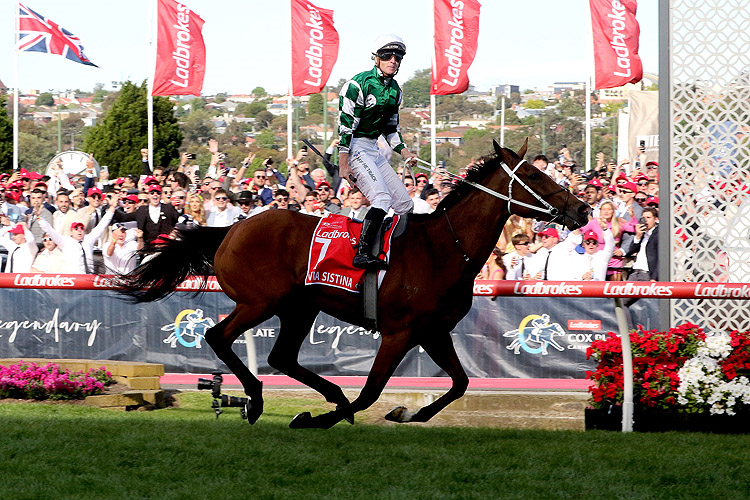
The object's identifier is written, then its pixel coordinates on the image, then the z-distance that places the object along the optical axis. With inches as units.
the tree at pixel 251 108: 5433.1
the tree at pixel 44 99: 6225.9
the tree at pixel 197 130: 4141.2
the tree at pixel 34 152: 3147.1
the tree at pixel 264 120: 4913.9
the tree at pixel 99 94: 5238.2
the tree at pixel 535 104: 4925.2
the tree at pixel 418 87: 3683.6
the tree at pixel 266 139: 4087.1
